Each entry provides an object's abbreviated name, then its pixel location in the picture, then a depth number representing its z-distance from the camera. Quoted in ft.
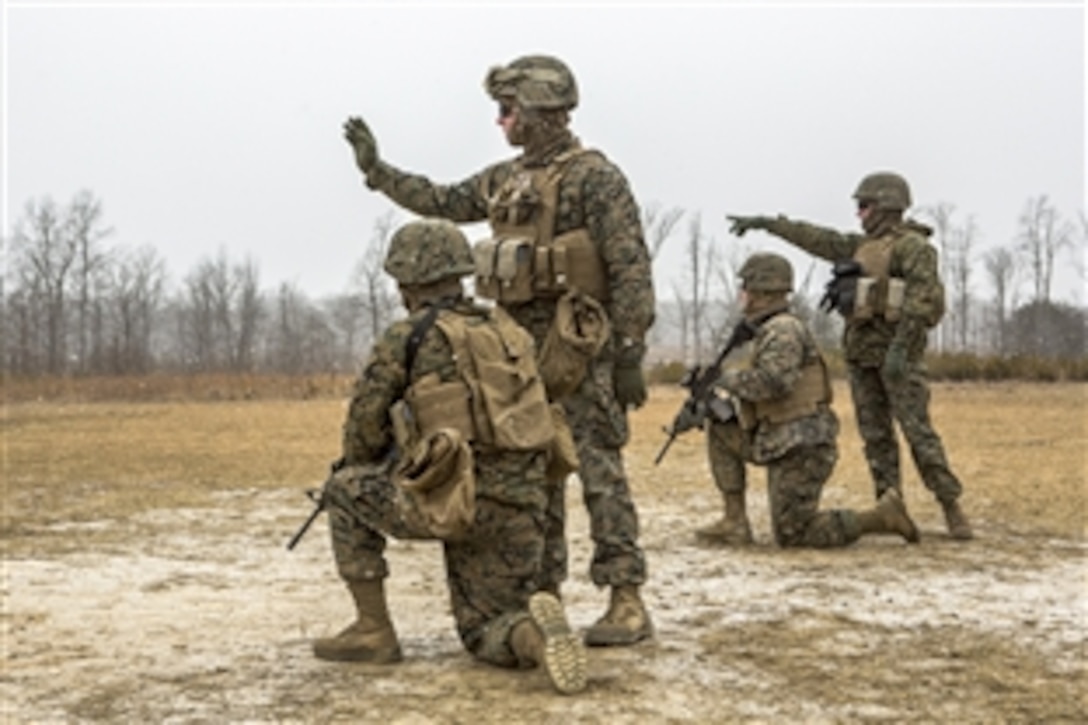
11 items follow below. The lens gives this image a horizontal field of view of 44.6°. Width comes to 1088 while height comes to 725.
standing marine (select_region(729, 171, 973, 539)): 24.76
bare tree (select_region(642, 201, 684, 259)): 180.65
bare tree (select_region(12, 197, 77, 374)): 193.47
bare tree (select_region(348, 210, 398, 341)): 160.66
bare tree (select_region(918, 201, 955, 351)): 212.23
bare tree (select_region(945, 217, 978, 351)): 221.46
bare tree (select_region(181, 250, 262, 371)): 205.26
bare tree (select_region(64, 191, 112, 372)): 201.87
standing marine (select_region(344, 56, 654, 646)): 17.11
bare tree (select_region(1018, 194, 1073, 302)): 217.97
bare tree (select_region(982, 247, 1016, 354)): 246.47
